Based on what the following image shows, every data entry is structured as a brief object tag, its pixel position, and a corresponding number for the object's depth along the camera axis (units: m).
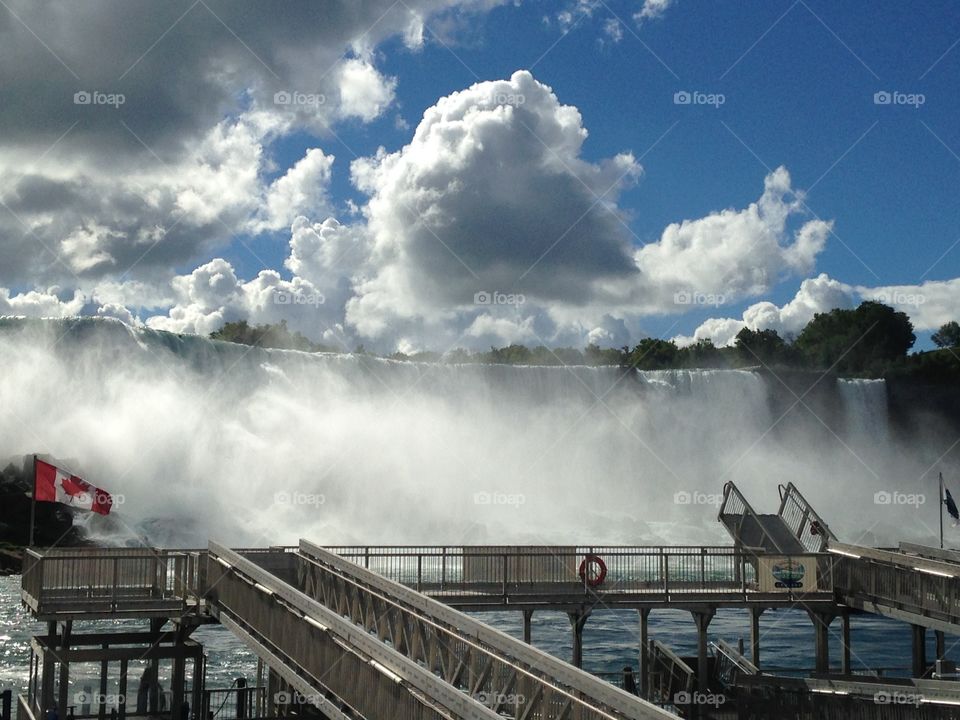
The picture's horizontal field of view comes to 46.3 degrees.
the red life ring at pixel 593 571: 25.28
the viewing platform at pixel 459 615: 13.68
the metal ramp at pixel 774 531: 29.81
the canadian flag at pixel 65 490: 25.09
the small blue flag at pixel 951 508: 33.62
